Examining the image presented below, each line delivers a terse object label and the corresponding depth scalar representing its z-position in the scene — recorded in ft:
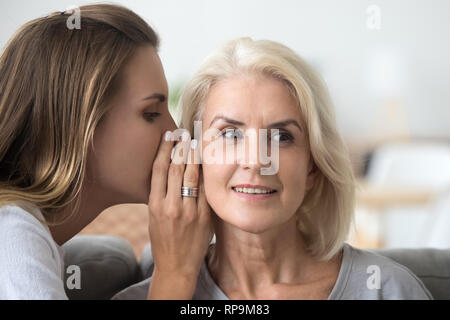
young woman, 4.59
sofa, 5.28
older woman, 4.56
